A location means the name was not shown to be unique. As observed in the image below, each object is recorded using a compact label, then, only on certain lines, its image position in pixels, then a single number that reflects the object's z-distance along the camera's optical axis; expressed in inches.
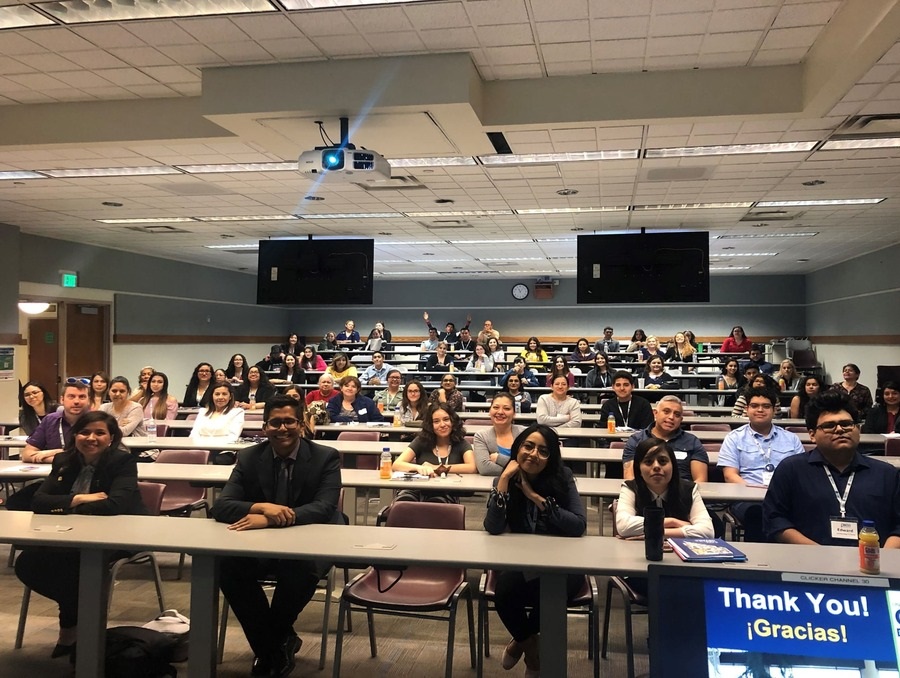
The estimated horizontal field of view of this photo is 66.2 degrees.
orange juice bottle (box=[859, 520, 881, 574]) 95.1
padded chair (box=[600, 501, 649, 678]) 118.6
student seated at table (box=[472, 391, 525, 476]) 181.3
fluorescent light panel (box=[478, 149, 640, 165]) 243.3
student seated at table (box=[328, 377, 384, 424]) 293.3
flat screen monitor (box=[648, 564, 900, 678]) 73.2
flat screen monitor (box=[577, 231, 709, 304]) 351.6
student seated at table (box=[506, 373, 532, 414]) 317.7
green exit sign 437.7
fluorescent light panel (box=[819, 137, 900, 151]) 224.1
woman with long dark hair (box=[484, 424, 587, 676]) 120.1
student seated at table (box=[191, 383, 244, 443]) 237.8
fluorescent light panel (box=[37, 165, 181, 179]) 266.8
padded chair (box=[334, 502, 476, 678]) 117.0
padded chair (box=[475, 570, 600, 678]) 118.0
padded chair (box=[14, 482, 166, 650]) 141.6
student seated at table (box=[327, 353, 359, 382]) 370.6
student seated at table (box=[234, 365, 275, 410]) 339.3
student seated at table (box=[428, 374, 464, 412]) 311.0
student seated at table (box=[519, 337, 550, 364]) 481.6
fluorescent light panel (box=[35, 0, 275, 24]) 148.6
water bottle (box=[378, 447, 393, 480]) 174.9
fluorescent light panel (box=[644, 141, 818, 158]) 230.8
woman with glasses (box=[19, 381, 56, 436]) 255.1
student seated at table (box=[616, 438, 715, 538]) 126.9
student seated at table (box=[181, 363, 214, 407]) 348.8
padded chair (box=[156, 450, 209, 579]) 193.5
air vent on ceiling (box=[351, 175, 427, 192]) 285.9
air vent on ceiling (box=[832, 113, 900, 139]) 202.7
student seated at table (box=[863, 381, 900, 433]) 269.6
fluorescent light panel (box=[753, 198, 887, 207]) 314.2
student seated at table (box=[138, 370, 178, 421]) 292.0
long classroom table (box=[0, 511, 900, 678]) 102.7
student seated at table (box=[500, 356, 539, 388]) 403.5
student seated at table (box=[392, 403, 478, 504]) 191.8
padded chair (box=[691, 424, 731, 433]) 269.6
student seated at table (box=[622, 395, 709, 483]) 172.9
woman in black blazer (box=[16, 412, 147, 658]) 133.1
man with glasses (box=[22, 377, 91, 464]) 199.0
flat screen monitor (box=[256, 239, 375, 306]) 387.5
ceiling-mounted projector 188.2
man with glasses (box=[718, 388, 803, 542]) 179.3
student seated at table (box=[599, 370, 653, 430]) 273.7
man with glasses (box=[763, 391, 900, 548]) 120.6
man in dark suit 126.2
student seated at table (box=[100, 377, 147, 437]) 245.9
